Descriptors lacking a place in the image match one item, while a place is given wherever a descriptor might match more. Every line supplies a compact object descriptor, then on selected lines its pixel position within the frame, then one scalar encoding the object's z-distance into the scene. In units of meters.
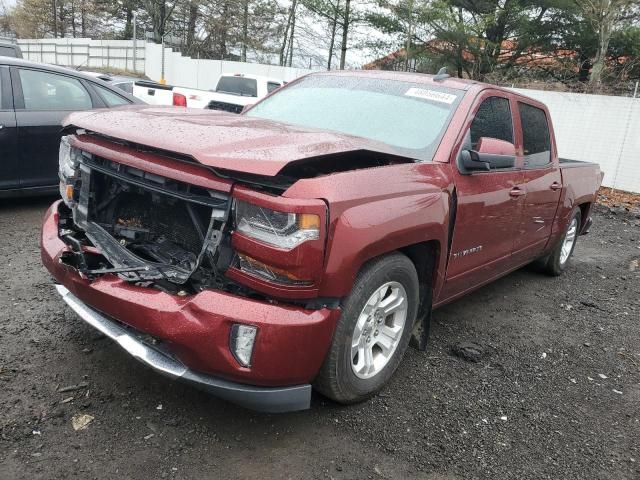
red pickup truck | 2.34
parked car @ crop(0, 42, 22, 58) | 11.52
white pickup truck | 10.20
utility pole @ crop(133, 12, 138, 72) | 37.20
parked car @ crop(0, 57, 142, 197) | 5.55
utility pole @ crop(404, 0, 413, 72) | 22.67
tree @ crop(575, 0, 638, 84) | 16.81
